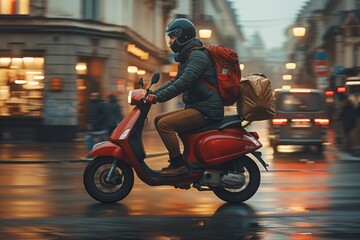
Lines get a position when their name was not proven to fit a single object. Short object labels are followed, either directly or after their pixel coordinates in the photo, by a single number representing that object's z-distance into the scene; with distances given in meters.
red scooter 8.26
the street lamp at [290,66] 61.31
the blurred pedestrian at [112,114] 18.02
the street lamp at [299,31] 35.66
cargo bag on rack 8.14
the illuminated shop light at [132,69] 31.50
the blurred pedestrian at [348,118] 21.00
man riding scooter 8.12
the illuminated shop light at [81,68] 26.53
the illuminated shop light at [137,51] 30.50
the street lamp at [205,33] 34.11
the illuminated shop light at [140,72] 34.69
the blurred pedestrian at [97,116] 17.97
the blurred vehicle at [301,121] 19.62
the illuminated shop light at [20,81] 26.03
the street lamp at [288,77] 86.40
